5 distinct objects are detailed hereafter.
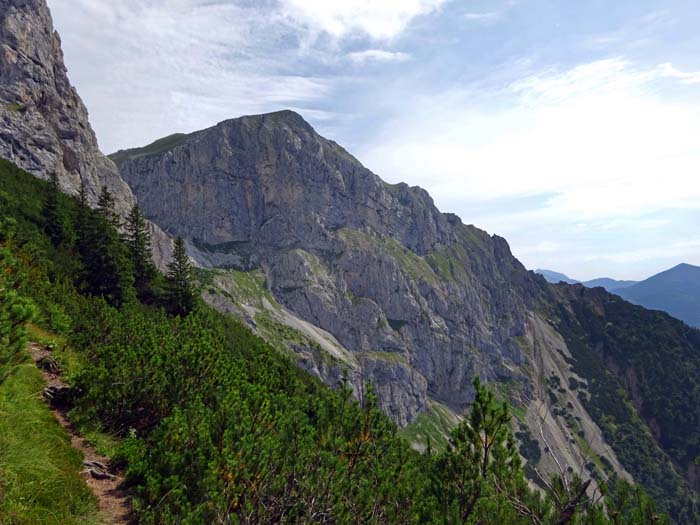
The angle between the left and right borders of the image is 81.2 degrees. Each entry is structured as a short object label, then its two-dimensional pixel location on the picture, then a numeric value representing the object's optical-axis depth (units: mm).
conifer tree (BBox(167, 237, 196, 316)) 47188
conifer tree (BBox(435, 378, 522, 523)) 12094
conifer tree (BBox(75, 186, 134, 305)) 37781
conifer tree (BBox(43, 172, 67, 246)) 43969
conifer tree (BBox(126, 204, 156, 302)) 48375
